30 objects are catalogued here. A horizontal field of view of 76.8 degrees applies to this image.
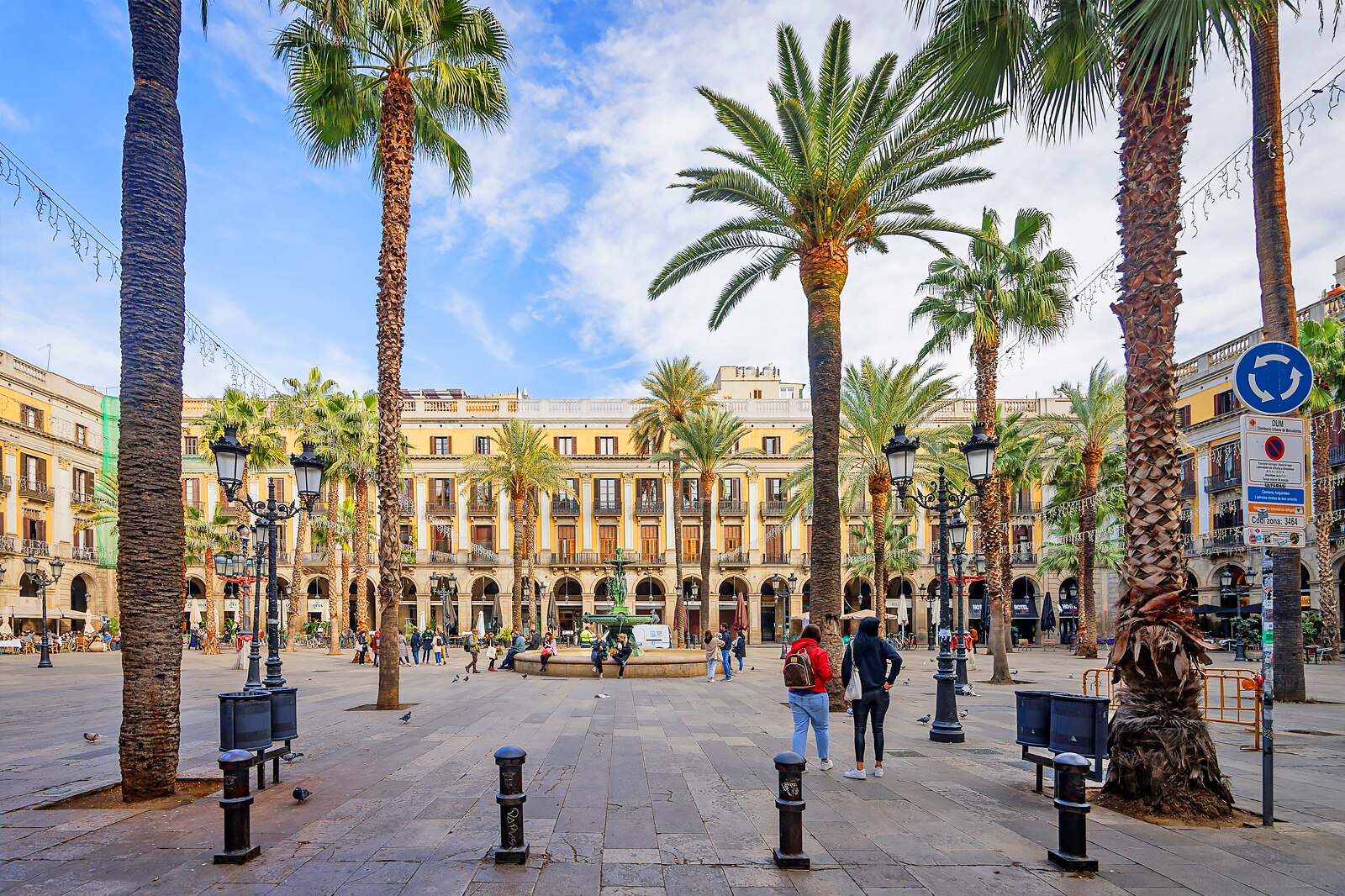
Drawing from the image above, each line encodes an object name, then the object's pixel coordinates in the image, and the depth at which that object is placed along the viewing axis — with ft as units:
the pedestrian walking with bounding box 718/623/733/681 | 81.76
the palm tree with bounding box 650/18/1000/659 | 49.90
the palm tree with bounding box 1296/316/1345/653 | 85.81
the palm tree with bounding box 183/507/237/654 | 134.10
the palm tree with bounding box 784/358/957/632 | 96.32
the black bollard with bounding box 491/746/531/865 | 19.83
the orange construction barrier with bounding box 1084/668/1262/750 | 44.21
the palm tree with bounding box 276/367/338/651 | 125.39
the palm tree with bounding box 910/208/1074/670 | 76.43
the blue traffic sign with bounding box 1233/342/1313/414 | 22.84
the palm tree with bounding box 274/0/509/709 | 53.21
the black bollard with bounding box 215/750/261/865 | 19.83
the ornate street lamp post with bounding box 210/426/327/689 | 42.55
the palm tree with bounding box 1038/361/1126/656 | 100.53
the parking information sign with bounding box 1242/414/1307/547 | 22.61
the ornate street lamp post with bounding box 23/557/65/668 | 102.17
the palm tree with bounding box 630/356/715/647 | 138.21
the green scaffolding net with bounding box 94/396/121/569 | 154.71
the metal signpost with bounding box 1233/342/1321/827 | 22.65
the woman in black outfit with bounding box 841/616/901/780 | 30.09
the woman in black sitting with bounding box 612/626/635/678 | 77.61
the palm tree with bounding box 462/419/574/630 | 144.15
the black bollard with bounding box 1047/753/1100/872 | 18.98
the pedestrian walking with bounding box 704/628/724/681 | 78.33
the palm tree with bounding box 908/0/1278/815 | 24.63
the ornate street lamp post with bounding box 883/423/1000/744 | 39.19
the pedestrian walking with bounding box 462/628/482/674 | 85.50
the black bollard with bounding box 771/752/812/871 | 19.42
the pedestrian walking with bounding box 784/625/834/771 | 29.14
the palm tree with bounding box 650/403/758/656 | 129.59
